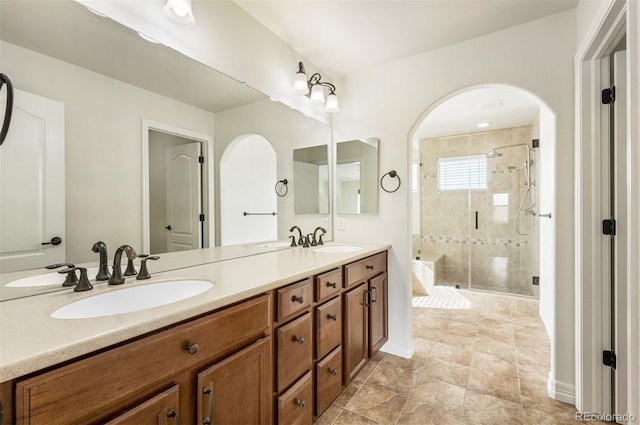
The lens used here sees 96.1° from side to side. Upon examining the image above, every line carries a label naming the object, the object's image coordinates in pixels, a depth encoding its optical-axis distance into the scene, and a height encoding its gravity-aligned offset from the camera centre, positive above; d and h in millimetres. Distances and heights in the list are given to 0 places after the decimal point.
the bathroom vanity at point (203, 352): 630 -414
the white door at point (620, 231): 1521 -111
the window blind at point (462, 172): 4441 +616
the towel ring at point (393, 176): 2387 +296
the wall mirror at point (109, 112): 1014 +455
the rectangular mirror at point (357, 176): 2512 +322
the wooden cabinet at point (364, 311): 1821 -706
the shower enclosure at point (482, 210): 4117 +12
